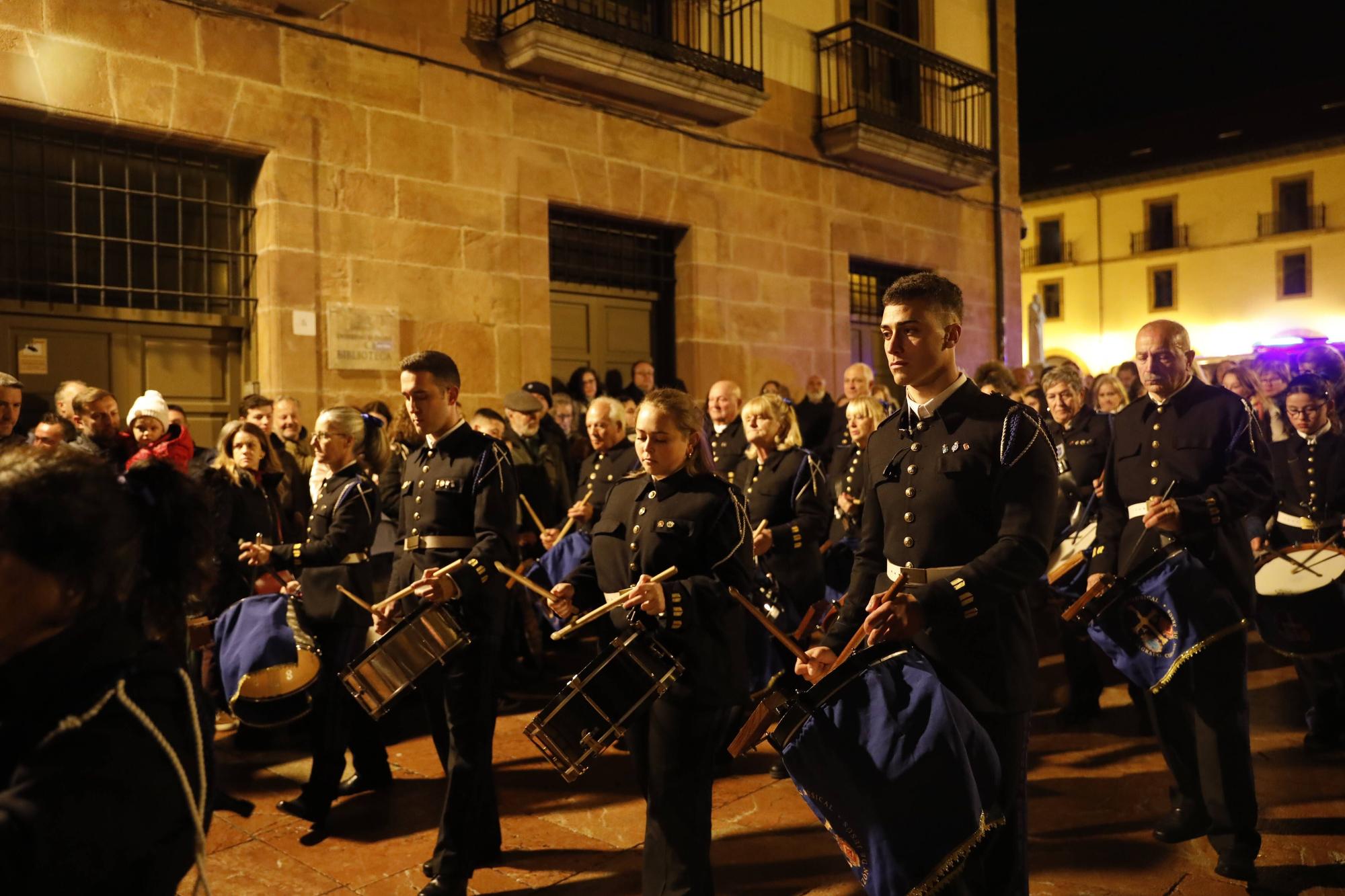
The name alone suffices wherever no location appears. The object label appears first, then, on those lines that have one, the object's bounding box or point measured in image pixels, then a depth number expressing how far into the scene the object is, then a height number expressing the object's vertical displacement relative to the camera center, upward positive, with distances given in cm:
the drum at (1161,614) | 407 -72
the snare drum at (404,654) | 393 -79
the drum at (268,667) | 485 -103
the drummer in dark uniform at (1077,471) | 643 -27
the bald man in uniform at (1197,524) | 403 -38
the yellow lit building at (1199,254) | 3609 +640
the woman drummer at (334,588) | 479 -70
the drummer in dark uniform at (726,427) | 704 +6
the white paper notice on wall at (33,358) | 784 +65
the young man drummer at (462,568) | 399 -49
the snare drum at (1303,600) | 514 -85
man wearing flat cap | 815 -17
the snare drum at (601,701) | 337 -84
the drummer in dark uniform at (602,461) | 707 -16
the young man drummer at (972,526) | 290 -26
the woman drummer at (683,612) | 339 -58
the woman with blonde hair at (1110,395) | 865 +29
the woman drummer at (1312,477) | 576 -29
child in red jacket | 625 +9
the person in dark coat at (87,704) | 152 -39
